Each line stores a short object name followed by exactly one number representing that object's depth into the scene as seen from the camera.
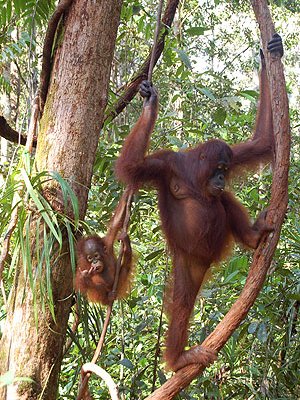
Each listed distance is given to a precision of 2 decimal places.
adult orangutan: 2.42
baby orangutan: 2.40
